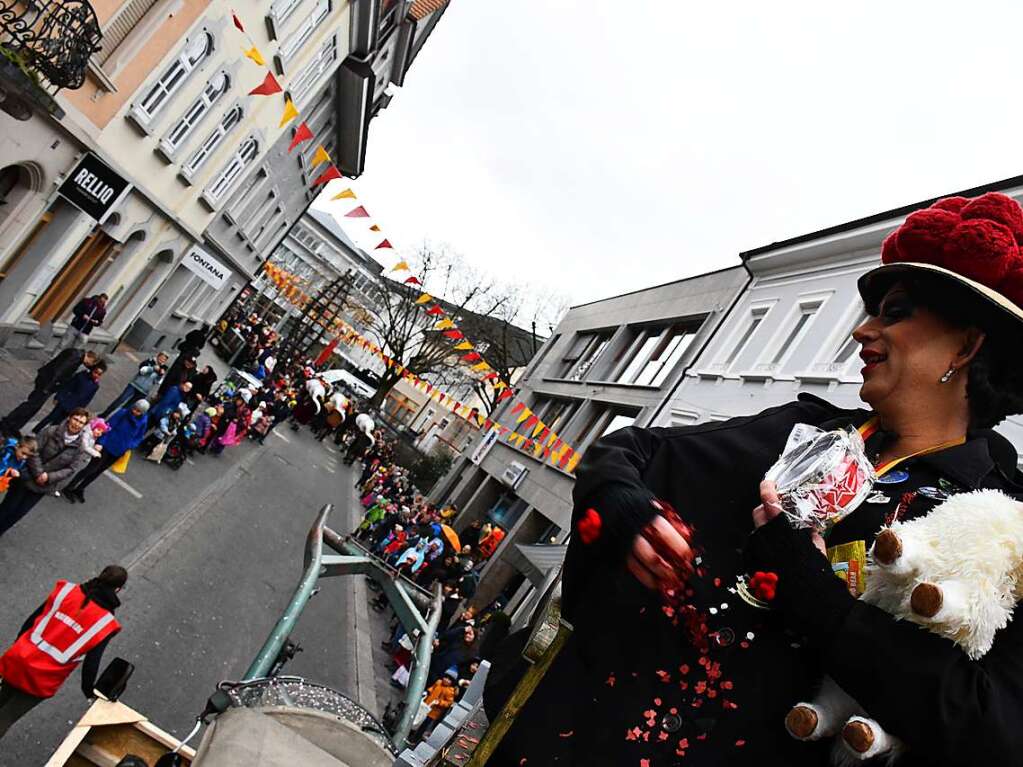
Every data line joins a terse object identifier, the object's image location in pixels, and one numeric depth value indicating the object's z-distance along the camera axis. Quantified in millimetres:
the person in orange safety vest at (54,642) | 5379
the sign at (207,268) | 23594
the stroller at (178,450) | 15469
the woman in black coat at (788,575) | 1195
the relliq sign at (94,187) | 14539
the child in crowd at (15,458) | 8148
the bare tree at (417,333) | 44156
